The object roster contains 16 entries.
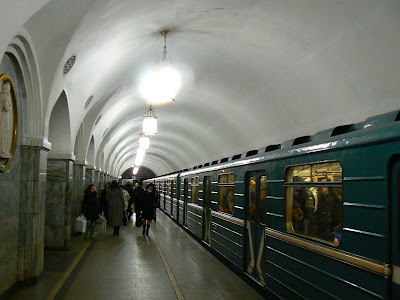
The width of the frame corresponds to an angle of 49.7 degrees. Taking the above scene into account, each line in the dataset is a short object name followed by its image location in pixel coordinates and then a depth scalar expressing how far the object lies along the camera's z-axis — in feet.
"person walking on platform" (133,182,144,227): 55.56
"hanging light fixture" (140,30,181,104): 28.32
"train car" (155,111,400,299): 13.14
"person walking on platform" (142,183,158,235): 46.47
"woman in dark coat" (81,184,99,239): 41.98
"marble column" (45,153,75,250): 34.30
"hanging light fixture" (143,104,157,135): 39.11
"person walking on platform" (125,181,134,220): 69.15
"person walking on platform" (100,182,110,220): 50.08
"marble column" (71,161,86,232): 44.68
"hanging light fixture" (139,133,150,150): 53.16
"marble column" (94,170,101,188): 62.28
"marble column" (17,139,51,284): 24.06
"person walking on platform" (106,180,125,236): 45.98
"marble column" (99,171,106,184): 73.15
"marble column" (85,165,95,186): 56.39
